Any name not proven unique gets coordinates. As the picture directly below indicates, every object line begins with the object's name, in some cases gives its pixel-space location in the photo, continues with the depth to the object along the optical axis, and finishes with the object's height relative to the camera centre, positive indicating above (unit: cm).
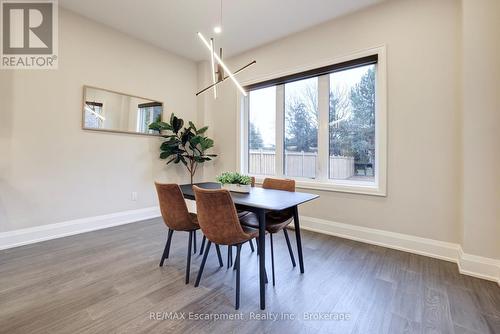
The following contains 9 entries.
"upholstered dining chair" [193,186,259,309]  174 -40
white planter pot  238 -21
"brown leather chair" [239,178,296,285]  217 -50
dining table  177 -29
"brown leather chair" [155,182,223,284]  211 -40
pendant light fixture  238 +101
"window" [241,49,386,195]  313 +62
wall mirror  346 +89
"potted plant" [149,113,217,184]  422 +44
